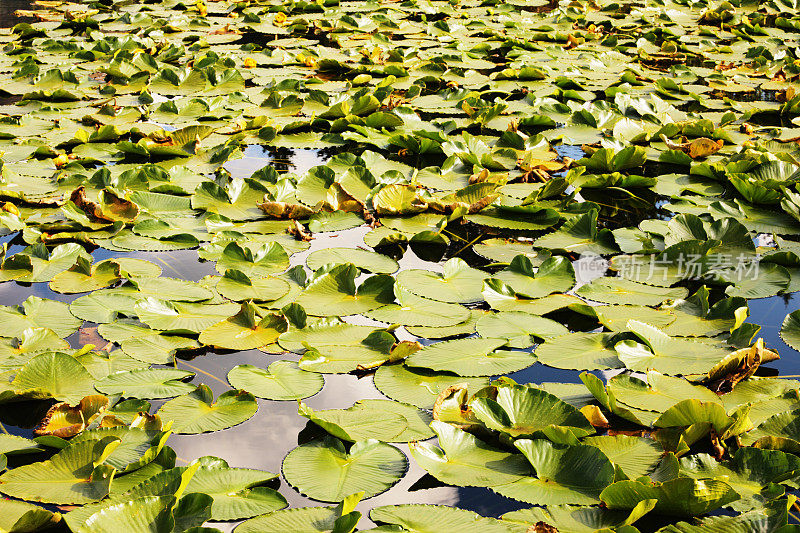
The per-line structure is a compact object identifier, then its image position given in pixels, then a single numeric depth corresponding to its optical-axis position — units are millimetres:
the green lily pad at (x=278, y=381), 4660
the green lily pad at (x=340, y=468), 4402
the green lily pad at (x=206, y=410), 4571
